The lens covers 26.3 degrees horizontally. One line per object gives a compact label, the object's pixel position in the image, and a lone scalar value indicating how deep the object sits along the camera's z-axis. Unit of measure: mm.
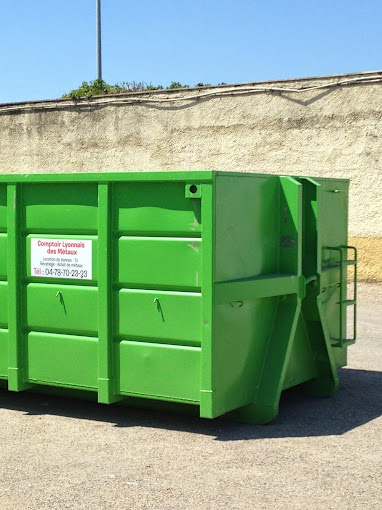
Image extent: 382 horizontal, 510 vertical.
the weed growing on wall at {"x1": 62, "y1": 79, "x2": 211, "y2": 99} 22812
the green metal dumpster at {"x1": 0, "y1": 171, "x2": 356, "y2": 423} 5484
